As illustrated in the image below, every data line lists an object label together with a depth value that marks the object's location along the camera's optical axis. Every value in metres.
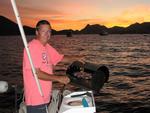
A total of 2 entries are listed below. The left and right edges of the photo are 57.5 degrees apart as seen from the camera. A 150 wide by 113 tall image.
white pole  1.98
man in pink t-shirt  2.29
